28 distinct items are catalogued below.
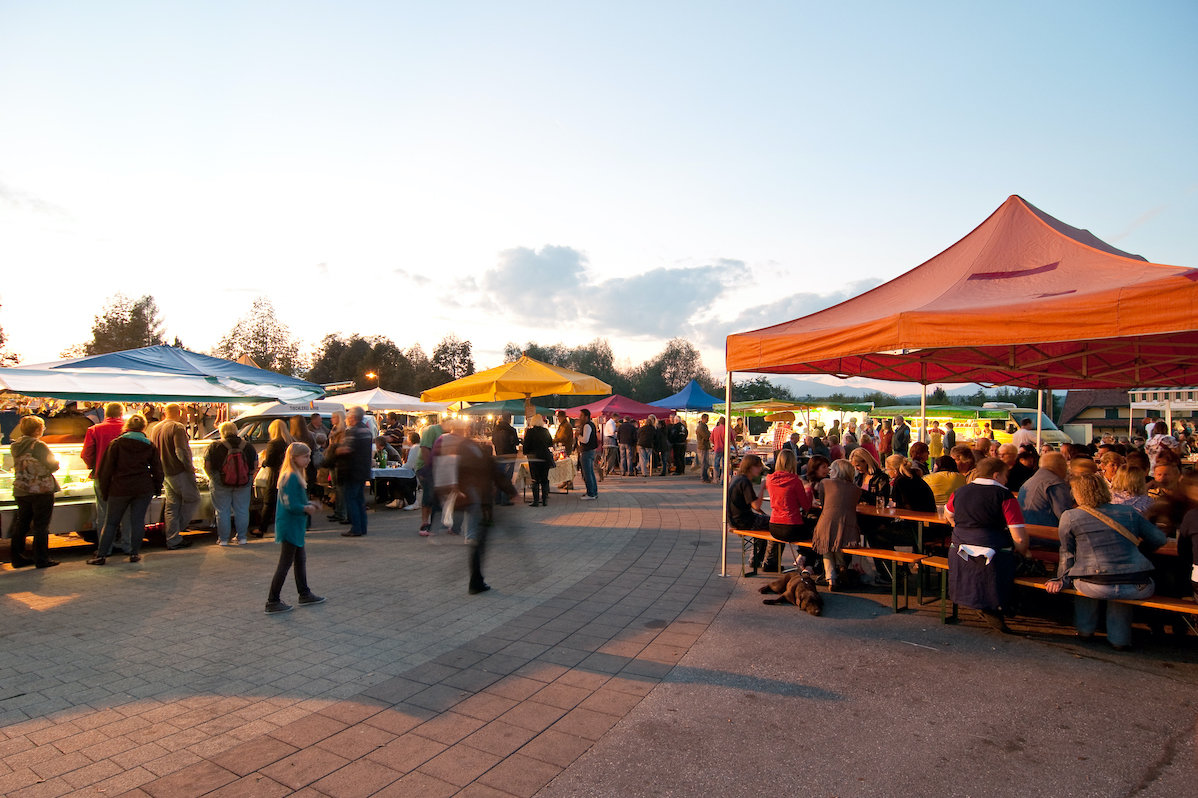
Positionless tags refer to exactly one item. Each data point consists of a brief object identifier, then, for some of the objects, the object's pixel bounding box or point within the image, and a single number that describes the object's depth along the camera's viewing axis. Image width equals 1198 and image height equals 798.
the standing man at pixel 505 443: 11.38
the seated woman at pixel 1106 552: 4.39
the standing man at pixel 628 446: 18.66
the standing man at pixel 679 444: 19.50
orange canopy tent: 4.54
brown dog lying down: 5.61
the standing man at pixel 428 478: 9.47
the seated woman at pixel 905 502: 6.45
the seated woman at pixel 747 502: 6.87
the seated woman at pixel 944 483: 6.58
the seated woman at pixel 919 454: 9.73
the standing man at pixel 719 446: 16.42
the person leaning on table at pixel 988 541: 4.76
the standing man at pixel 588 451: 13.24
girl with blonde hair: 5.55
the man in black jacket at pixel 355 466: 9.17
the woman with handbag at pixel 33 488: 6.94
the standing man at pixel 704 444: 17.27
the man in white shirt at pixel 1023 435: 12.28
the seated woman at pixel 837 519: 5.93
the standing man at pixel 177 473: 8.17
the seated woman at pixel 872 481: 7.02
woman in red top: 6.28
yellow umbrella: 12.32
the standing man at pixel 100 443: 7.97
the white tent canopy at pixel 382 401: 15.56
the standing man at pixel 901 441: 18.86
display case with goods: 7.38
